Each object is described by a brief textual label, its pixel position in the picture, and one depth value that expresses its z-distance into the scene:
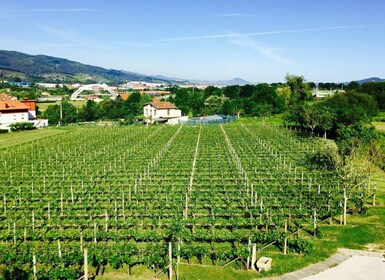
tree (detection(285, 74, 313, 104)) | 100.69
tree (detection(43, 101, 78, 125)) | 72.76
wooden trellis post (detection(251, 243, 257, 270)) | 15.07
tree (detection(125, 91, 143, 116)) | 84.63
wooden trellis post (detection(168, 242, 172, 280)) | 13.99
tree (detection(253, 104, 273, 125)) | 77.75
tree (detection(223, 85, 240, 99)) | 135.12
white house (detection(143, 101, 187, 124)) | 79.36
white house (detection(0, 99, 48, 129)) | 63.38
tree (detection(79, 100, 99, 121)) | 76.89
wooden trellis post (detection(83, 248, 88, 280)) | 13.14
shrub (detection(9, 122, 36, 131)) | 60.53
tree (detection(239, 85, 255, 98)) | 132.25
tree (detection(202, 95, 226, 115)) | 91.19
